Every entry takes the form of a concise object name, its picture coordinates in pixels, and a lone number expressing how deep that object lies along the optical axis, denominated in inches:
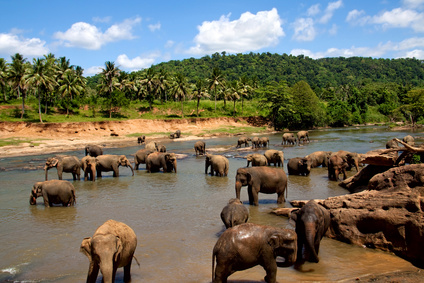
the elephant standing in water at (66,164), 784.3
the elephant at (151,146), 1266.0
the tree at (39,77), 1977.1
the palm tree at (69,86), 2469.2
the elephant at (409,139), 1061.0
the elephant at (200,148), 1321.4
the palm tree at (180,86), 2876.5
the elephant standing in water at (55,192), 561.6
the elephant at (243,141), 1612.8
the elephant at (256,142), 1553.9
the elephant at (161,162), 924.6
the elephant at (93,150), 1148.3
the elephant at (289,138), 1711.0
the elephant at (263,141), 1574.8
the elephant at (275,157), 980.6
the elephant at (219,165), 863.7
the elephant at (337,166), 735.7
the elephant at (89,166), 808.3
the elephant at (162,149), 1159.4
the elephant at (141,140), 1839.3
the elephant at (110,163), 850.8
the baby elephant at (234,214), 376.2
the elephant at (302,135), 1779.3
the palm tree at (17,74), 2070.6
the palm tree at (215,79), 3115.2
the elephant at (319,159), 946.3
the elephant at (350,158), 806.5
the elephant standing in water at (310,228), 305.7
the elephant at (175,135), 2137.1
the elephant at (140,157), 1003.9
